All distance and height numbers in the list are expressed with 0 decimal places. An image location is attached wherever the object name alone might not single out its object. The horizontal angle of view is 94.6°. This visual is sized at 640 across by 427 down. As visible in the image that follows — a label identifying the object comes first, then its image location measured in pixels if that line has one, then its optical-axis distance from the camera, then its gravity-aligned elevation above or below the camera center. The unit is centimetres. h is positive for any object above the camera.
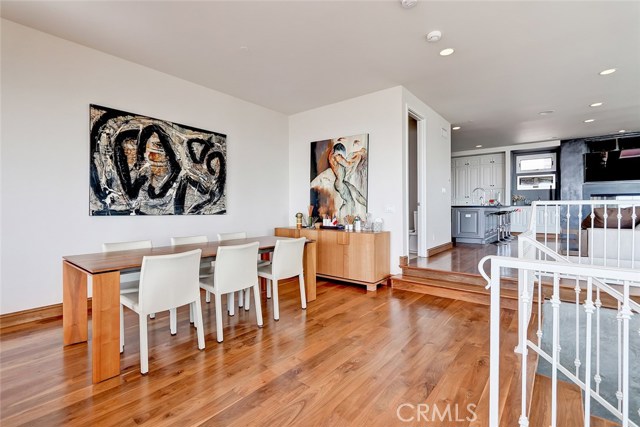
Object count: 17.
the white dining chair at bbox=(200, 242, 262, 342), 258 -57
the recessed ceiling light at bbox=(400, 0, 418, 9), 246 +175
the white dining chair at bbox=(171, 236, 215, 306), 321 -34
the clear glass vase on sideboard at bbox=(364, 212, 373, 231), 453 -17
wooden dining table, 199 -63
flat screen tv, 715 +109
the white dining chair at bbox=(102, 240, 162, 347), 239 -35
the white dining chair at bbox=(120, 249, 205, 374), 211 -58
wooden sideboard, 407 -64
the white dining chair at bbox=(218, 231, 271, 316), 319 -95
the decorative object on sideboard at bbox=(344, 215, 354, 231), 456 -16
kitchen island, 649 -29
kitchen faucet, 914 +47
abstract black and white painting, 332 +58
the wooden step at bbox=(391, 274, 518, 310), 343 -102
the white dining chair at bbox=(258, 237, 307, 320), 309 -58
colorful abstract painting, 468 +59
